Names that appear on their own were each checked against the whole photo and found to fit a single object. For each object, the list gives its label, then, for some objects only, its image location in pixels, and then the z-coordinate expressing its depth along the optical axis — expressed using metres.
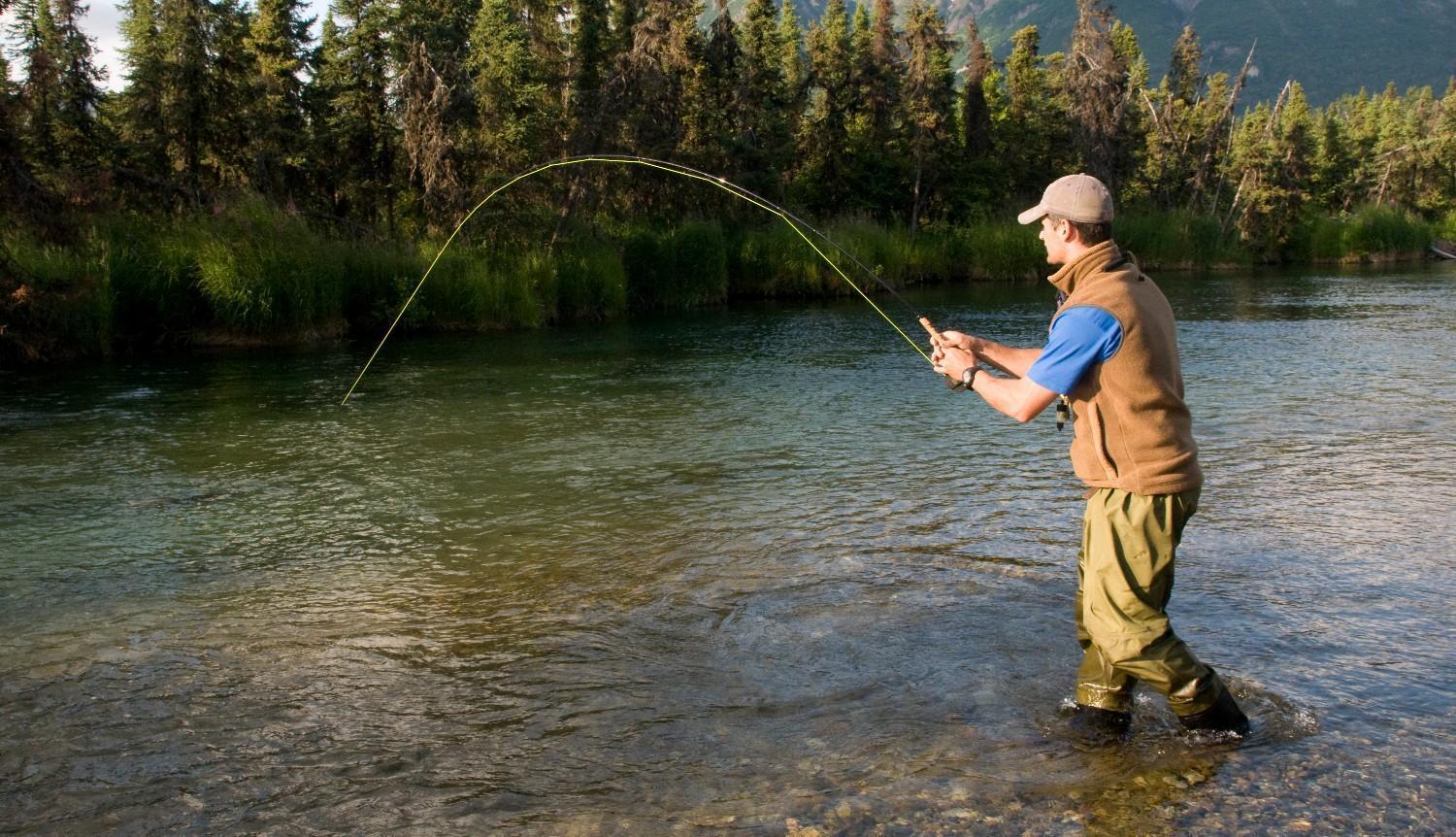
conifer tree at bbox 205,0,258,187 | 26.58
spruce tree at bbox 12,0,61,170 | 19.23
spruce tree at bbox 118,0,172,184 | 25.73
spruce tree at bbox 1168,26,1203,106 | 54.50
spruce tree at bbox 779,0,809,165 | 42.00
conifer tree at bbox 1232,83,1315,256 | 41.47
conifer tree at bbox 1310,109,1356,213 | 59.22
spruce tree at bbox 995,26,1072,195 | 46.69
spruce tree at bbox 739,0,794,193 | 36.72
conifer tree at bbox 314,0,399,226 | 26.27
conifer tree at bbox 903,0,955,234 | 39.88
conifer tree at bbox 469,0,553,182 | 25.16
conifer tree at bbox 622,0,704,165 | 27.89
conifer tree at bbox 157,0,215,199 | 25.84
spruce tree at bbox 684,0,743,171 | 35.75
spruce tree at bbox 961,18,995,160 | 43.47
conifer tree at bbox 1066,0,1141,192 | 43.84
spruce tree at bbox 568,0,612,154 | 29.89
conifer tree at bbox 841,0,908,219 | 41.34
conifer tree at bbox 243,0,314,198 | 26.55
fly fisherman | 3.66
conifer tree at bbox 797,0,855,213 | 41.69
